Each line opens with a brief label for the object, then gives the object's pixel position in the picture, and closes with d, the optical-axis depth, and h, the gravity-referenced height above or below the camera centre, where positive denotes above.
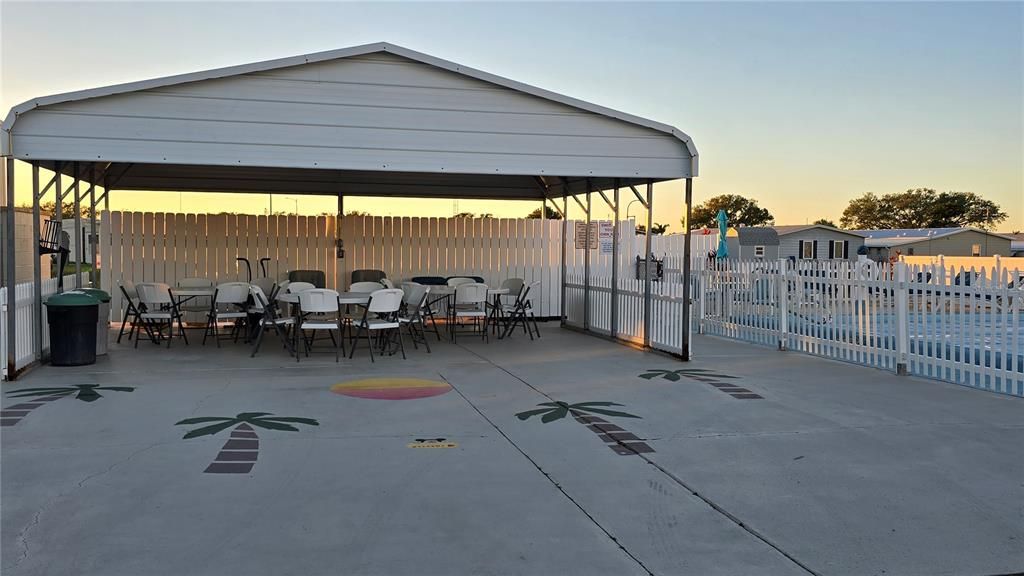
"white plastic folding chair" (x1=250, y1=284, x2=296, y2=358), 9.64 -0.56
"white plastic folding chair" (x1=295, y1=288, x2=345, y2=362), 9.23 -0.38
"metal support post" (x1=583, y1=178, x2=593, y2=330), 12.82 -0.39
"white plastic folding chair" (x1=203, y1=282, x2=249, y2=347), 10.61 -0.37
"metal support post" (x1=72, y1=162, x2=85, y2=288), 10.83 +0.36
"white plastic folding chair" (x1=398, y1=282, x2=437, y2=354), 10.27 -0.45
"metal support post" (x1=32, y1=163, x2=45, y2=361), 8.41 -0.21
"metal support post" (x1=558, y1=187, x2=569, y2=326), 13.94 +0.93
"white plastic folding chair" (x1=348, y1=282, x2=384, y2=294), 11.52 -0.23
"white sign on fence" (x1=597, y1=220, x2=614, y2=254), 14.70 +0.67
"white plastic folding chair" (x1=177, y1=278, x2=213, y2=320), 12.60 -0.46
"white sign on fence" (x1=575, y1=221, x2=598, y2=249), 14.44 +0.62
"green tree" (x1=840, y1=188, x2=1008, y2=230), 63.97 +4.79
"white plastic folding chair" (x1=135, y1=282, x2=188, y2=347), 10.51 -0.46
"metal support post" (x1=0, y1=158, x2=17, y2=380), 7.83 -0.13
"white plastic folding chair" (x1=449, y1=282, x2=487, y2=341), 11.20 -0.36
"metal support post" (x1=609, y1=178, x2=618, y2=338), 11.71 -0.15
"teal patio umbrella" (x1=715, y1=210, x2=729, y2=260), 18.89 +0.83
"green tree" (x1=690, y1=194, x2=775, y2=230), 64.88 +4.70
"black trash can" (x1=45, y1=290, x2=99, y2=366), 8.75 -0.61
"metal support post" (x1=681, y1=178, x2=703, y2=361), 9.54 +0.02
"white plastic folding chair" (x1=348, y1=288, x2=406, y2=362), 9.35 -0.42
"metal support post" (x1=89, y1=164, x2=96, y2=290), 12.54 +0.57
